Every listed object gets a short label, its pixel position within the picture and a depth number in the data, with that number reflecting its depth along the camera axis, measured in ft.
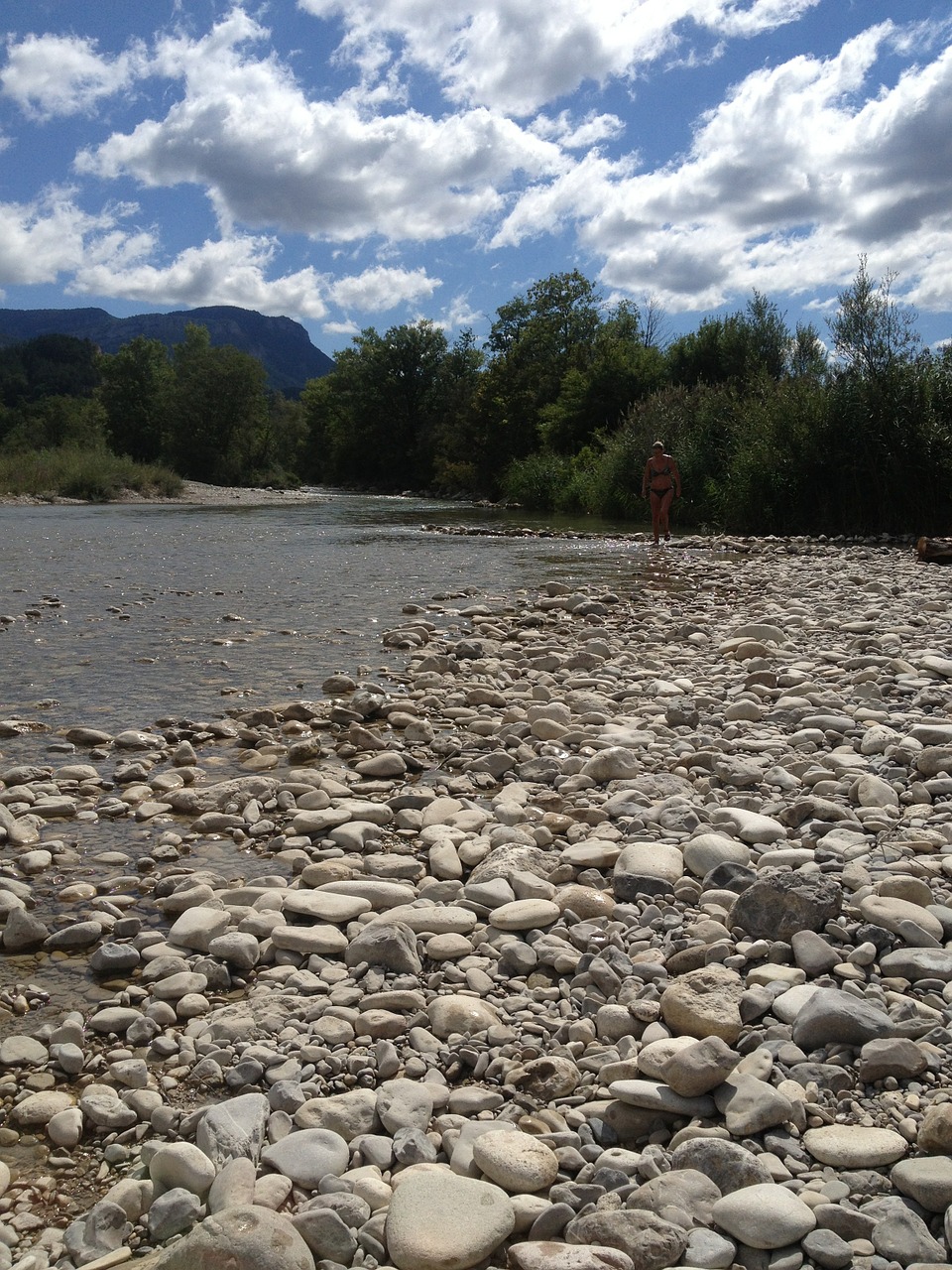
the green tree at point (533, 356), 149.48
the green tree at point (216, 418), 223.71
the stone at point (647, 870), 9.80
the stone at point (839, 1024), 6.81
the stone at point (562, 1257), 5.01
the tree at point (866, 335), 60.18
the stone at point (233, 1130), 6.16
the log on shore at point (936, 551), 42.55
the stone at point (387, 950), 8.64
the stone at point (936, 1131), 5.71
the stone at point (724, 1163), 5.66
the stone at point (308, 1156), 5.99
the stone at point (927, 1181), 5.30
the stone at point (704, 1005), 7.13
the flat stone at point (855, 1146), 5.74
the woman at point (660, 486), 58.59
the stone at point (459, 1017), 7.61
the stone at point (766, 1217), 5.19
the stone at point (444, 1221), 5.24
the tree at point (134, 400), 244.83
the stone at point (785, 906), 8.61
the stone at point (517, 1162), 5.81
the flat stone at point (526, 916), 9.32
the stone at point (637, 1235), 5.08
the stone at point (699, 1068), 6.45
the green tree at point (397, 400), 215.31
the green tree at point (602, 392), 116.67
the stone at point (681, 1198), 5.40
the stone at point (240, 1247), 5.06
